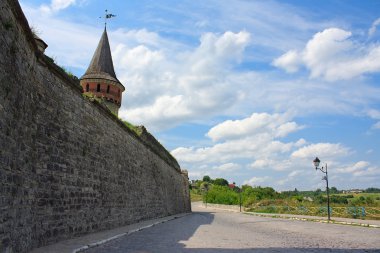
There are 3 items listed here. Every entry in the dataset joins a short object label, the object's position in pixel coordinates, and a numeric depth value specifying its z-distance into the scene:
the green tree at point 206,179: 184.12
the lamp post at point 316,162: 23.25
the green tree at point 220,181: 169.30
